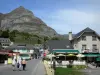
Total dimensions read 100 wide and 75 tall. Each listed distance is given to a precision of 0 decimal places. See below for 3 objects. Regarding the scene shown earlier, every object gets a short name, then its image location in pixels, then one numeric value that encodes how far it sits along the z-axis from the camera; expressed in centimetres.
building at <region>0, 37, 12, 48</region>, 7822
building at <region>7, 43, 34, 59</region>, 6492
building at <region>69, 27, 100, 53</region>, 3594
